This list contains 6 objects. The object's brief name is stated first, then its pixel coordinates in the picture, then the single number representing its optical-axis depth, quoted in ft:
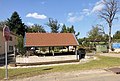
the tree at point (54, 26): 125.86
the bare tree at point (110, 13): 80.24
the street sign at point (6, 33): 19.96
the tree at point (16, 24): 127.76
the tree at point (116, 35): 168.64
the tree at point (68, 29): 120.40
